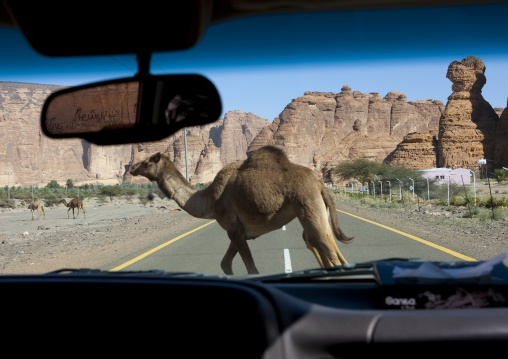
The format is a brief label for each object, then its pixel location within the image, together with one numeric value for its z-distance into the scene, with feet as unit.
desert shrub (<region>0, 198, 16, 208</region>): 171.22
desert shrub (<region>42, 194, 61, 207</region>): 185.14
